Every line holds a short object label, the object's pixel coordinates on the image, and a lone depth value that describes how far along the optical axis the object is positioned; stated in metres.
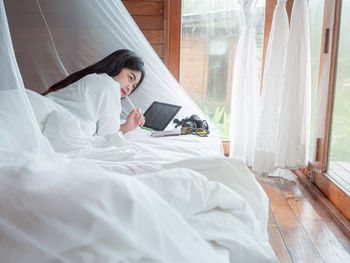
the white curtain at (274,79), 2.38
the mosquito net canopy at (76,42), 2.10
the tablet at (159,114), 2.20
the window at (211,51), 2.96
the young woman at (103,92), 1.76
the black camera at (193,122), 2.11
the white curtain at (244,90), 2.61
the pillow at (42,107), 1.50
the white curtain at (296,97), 2.21
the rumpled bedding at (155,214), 0.55
